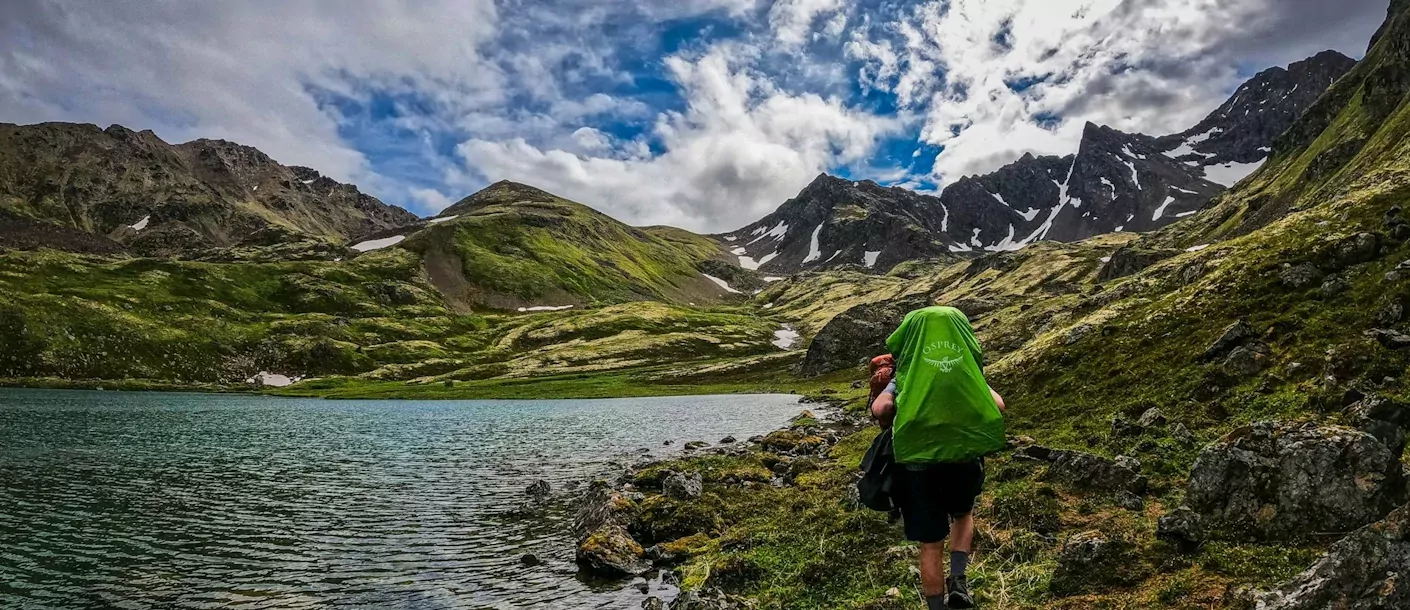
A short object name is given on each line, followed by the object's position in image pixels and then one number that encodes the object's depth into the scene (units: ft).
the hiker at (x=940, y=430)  32.22
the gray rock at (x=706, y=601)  56.65
